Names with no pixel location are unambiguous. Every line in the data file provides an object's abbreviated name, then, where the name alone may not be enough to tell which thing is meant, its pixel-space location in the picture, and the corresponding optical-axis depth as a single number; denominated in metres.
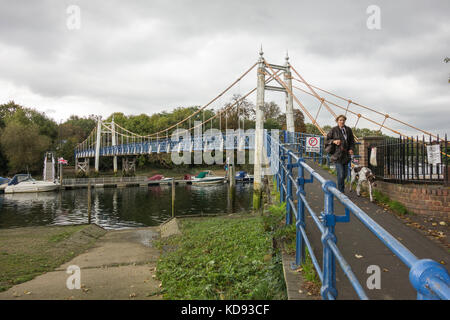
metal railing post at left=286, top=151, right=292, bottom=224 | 3.72
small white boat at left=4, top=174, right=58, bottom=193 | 33.03
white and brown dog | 6.53
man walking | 5.85
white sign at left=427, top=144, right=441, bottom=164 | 5.72
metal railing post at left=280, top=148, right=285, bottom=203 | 5.62
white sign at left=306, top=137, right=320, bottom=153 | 12.92
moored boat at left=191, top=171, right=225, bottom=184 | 37.56
